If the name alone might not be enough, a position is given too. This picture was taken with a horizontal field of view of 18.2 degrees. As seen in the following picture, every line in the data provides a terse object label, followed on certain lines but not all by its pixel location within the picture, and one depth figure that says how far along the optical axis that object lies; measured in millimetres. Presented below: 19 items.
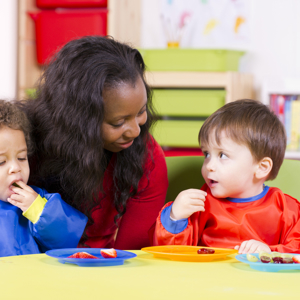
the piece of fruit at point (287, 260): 1462
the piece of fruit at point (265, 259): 1457
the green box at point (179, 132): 3103
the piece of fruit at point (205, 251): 1513
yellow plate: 1494
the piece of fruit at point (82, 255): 1462
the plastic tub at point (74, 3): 3176
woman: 1665
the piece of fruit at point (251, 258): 1459
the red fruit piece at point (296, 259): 1470
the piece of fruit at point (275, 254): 1475
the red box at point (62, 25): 3169
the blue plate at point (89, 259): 1435
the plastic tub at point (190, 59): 3001
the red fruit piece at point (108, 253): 1477
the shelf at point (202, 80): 3009
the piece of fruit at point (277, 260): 1462
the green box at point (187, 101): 3037
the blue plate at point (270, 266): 1434
